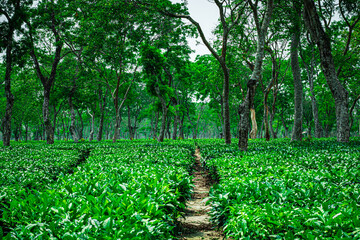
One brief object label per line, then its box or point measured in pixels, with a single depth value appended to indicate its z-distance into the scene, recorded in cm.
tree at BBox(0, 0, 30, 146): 1808
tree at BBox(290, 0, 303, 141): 1625
